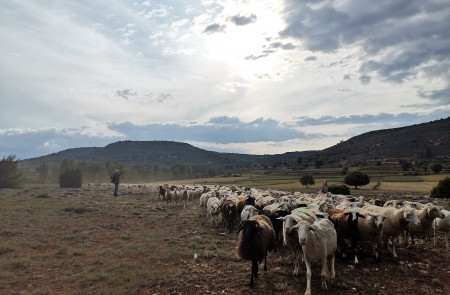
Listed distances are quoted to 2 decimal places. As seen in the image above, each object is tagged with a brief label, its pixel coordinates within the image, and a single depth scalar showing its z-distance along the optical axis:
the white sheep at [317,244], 7.37
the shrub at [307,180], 59.91
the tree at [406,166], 77.38
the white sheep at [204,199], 23.91
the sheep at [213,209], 17.50
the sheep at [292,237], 8.52
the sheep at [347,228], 9.84
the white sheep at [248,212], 13.08
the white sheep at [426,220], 11.47
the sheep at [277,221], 11.55
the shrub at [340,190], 41.56
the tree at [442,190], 31.19
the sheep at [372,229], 9.66
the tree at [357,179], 52.44
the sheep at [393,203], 14.96
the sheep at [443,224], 11.77
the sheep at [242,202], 16.56
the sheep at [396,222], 10.48
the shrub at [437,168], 66.44
